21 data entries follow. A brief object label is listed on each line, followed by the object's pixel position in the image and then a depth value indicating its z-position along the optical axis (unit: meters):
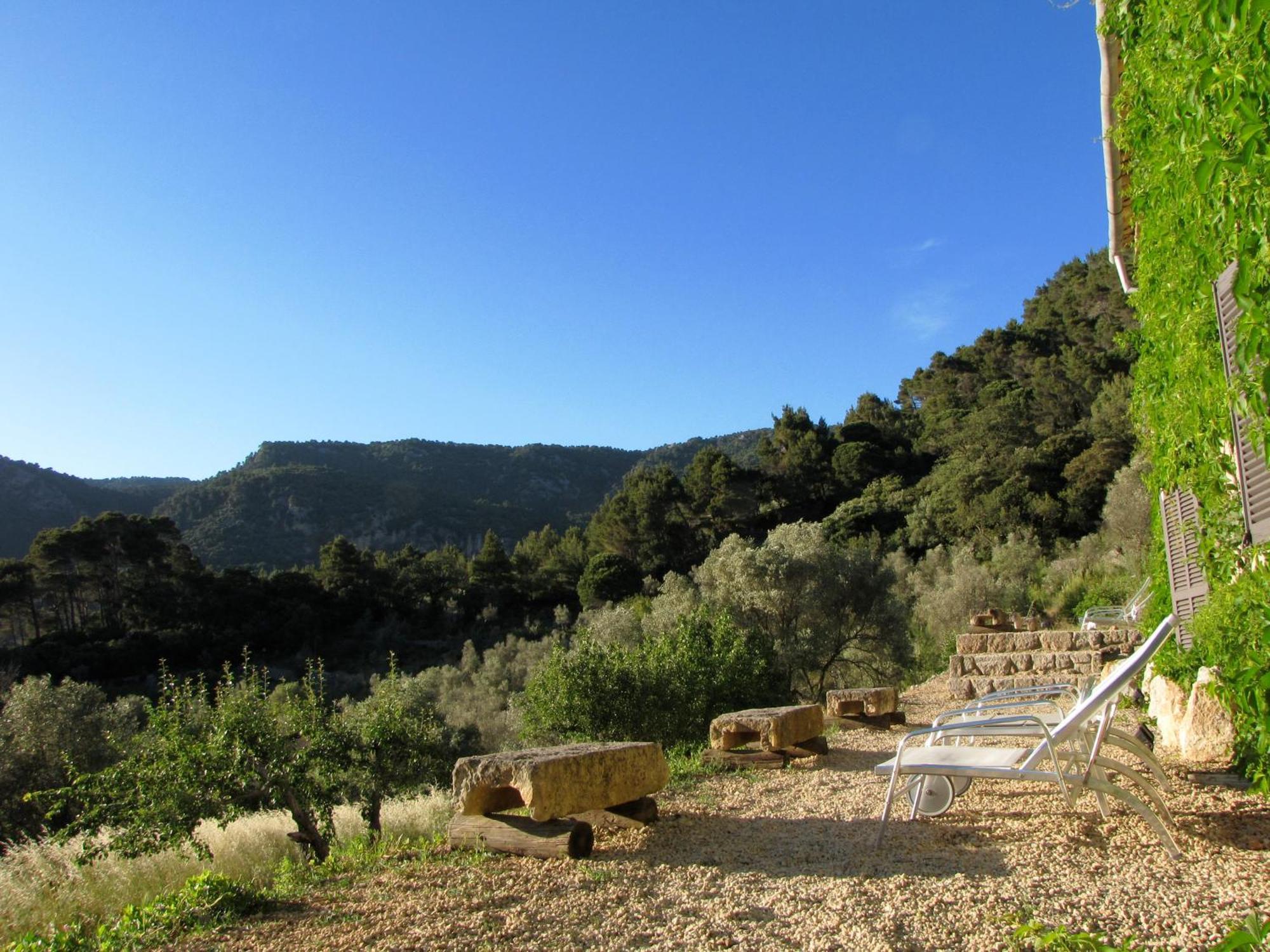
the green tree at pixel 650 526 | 34.03
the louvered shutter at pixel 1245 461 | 3.60
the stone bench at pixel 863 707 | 8.80
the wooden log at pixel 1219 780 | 4.41
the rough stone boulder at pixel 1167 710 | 5.59
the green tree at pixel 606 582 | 31.41
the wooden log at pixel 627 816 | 4.69
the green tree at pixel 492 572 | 36.38
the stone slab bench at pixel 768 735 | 6.56
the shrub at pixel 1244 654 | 2.99
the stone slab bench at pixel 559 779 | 4.21
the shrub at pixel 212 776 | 5.15
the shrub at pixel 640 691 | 8.75
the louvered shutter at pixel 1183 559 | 5.47
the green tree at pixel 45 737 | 13.95
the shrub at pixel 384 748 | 6.35
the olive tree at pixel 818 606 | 17.09
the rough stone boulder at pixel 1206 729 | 5.00
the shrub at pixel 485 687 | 19.58
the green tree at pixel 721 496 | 34.66
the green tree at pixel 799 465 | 35.22
